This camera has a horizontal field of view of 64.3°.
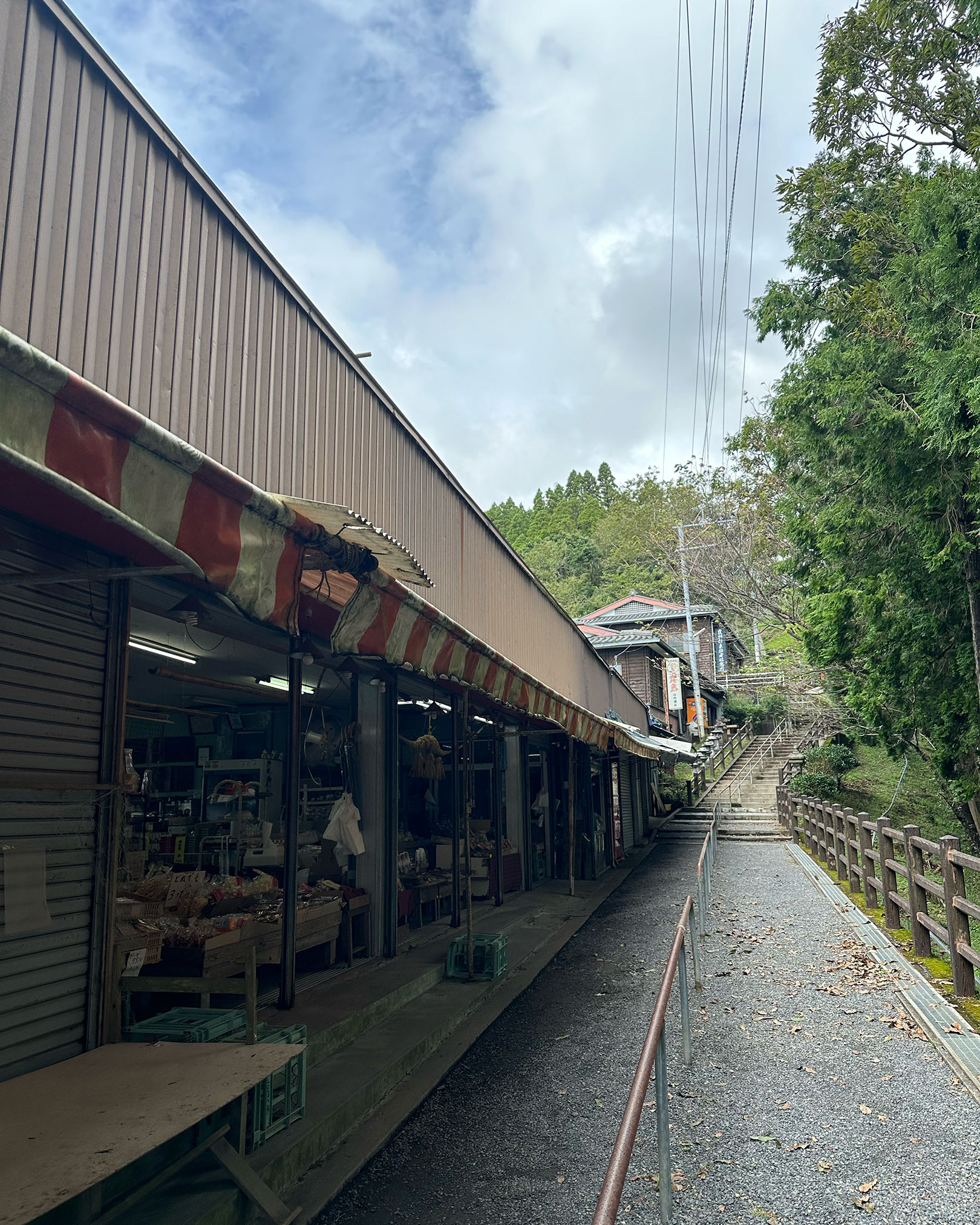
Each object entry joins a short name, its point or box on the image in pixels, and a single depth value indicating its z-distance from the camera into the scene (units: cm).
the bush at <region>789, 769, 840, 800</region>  2634
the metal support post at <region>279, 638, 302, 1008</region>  583
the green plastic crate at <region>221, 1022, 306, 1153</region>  404
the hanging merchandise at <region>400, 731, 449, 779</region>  1016
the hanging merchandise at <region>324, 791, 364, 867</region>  786
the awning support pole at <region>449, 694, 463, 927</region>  898
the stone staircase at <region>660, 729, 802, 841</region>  2418
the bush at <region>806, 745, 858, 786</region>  2902
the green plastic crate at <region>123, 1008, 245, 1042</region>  409
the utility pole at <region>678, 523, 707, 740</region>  3309
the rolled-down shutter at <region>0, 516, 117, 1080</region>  360
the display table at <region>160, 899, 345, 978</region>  581
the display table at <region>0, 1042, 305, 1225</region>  260
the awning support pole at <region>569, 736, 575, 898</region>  1291
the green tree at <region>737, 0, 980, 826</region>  863
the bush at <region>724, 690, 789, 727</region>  4391
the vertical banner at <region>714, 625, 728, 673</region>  4922
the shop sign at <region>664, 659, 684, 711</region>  3503
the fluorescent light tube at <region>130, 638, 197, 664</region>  725
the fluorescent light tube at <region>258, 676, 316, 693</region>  960
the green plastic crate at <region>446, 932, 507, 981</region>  780
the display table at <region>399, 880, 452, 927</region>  1002
